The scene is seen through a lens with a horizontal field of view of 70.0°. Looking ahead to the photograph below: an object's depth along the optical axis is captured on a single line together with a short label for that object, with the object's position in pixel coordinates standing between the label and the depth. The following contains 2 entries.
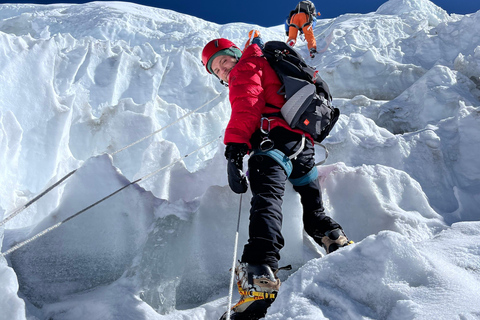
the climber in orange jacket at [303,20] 7.15
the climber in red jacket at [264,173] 1.41
